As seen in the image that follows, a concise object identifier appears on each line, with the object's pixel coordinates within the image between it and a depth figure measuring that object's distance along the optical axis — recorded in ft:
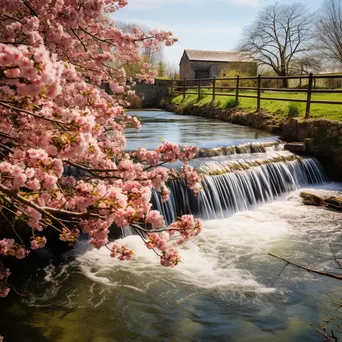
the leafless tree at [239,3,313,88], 103.30
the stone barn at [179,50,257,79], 132.46
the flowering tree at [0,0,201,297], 6.64
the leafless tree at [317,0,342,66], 101.65
